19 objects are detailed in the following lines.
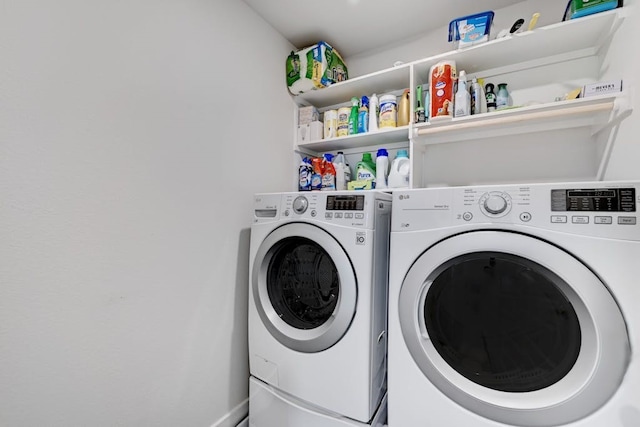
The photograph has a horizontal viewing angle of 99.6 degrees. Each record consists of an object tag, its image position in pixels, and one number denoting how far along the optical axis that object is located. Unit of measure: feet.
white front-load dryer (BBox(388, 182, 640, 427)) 2.28
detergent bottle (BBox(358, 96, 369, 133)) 5.49
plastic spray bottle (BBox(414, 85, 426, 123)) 4.82
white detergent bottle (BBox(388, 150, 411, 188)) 5.13
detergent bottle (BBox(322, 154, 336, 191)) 5.68
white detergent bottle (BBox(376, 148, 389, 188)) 5.37
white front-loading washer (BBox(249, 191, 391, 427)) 3.31
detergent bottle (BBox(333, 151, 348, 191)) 5.78
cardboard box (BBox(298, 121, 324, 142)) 5.94
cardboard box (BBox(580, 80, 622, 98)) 3.41
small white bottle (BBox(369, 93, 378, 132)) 5.42
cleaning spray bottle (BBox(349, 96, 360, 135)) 5.60
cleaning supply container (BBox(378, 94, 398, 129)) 5.16
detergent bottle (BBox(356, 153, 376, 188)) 5.59
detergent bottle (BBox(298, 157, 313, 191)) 5.74
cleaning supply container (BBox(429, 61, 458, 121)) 4.46
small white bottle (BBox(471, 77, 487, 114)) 4.51
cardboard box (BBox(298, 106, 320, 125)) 6.07
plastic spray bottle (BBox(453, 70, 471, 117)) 4.37
